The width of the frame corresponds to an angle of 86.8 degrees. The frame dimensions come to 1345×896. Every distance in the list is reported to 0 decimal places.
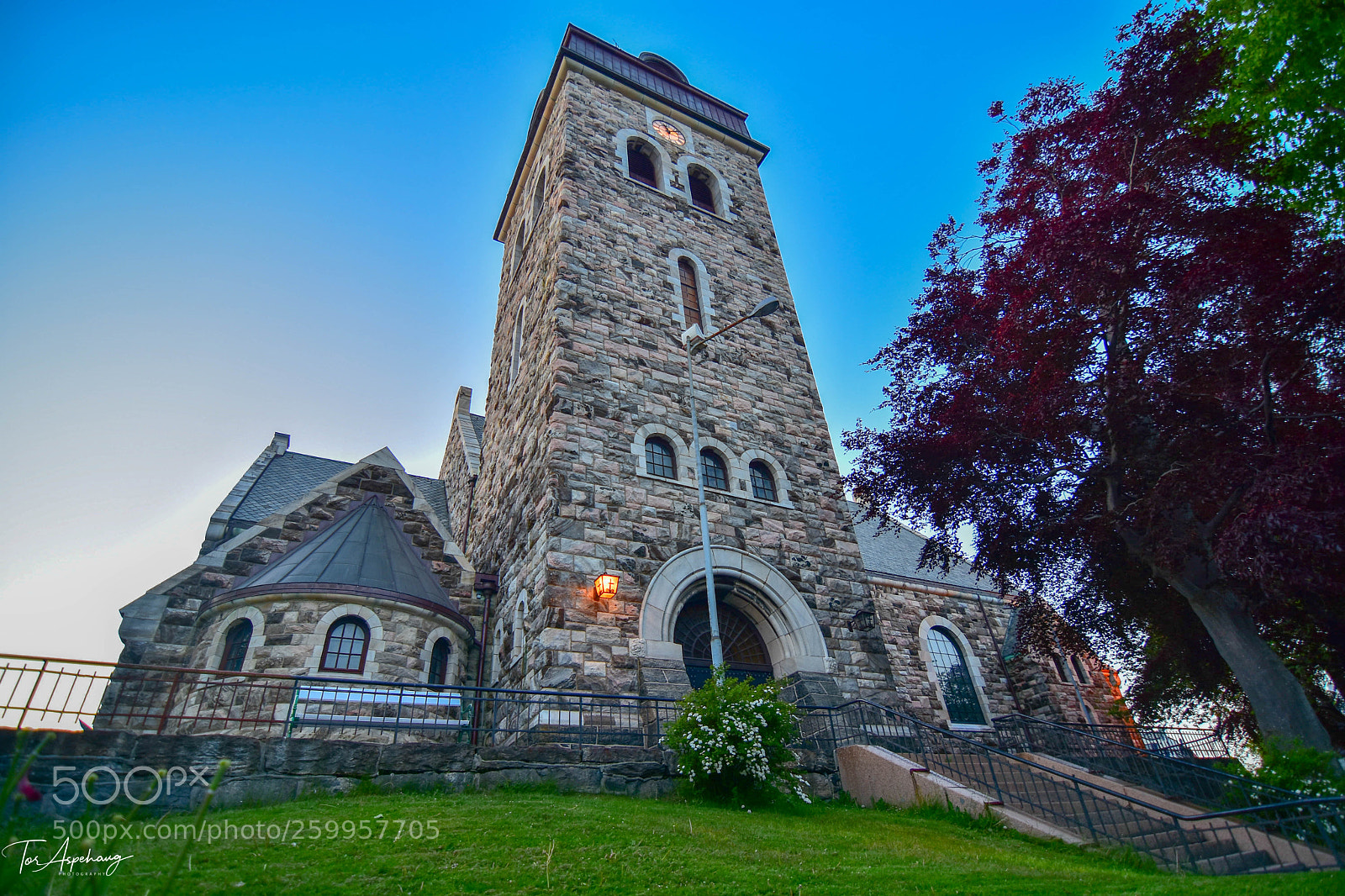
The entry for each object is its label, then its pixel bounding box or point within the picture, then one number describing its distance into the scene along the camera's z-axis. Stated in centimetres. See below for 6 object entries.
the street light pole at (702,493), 1017
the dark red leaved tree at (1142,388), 953
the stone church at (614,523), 1130
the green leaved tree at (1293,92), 882
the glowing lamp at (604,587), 1109
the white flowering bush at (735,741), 841
